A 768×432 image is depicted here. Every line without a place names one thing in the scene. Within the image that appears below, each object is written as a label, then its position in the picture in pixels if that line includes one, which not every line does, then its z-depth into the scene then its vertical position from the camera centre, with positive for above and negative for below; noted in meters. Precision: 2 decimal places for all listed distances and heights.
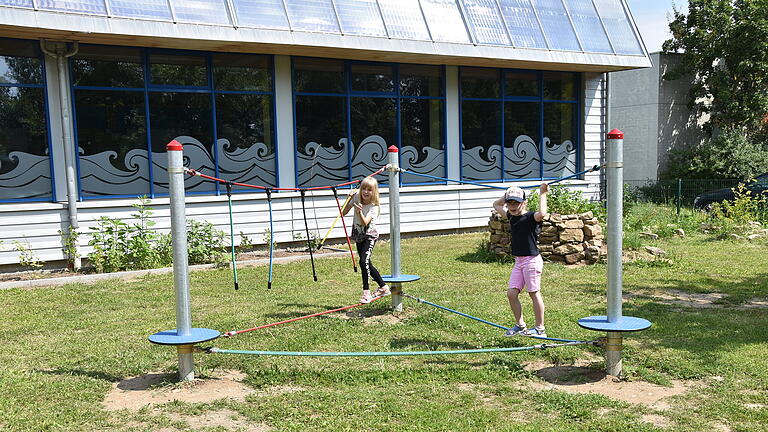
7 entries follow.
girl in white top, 7.77 -0.74
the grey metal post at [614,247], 5.34 -0.72
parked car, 17.38 -1.15
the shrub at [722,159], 20.67 -0.22
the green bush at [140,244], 10.73 -1.24
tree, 21.62 +2.94
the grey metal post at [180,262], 5.39 -0.76
